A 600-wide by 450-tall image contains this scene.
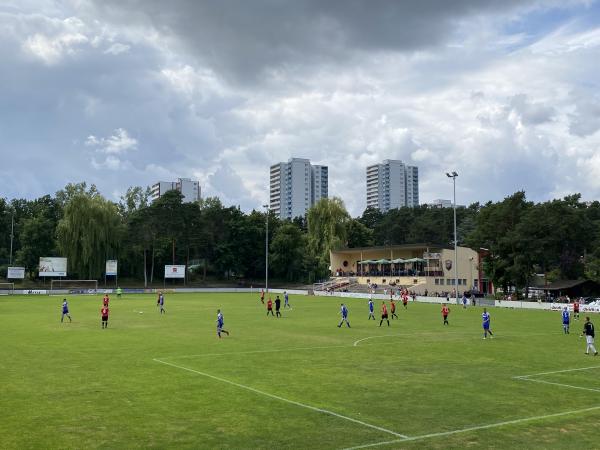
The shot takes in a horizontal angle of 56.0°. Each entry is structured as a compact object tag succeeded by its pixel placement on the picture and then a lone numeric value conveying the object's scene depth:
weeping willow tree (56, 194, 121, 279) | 101.19
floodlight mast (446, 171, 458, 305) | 63.79
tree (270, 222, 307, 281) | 119.69
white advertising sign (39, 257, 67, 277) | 95.94
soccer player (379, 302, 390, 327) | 38.72
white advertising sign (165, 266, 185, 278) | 109.19
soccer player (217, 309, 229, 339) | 31.96
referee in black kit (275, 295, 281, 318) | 47.44
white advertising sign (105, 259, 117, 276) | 98.38
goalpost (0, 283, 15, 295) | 91.00
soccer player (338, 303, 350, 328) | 38.09
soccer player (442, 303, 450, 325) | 39.77
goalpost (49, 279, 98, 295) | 93.93
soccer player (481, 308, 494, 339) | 32.34
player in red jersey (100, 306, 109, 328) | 36.84
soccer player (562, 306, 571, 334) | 35.81
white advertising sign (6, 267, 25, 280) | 95.81
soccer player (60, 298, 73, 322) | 40.04
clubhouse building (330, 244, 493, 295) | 95.00
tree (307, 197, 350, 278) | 118.38
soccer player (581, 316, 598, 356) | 25.77
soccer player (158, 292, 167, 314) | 49.67
